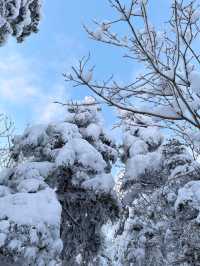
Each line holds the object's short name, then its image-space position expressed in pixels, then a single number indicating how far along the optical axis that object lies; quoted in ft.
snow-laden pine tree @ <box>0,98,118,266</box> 25.44
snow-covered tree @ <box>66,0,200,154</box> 7.08
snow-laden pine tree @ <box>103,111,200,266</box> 25.57
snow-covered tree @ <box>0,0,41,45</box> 19.15
